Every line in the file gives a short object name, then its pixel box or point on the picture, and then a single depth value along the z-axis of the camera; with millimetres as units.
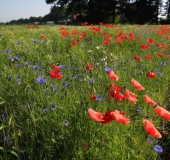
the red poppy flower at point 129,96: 1414
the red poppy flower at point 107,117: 1088
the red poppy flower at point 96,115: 1073
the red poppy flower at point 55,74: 1805
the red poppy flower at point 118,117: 1027
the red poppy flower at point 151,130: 1054
